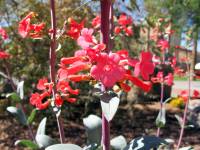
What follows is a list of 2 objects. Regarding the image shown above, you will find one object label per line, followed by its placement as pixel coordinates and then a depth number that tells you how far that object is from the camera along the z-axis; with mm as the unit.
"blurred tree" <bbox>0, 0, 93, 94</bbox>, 1353
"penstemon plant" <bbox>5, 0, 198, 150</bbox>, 114
